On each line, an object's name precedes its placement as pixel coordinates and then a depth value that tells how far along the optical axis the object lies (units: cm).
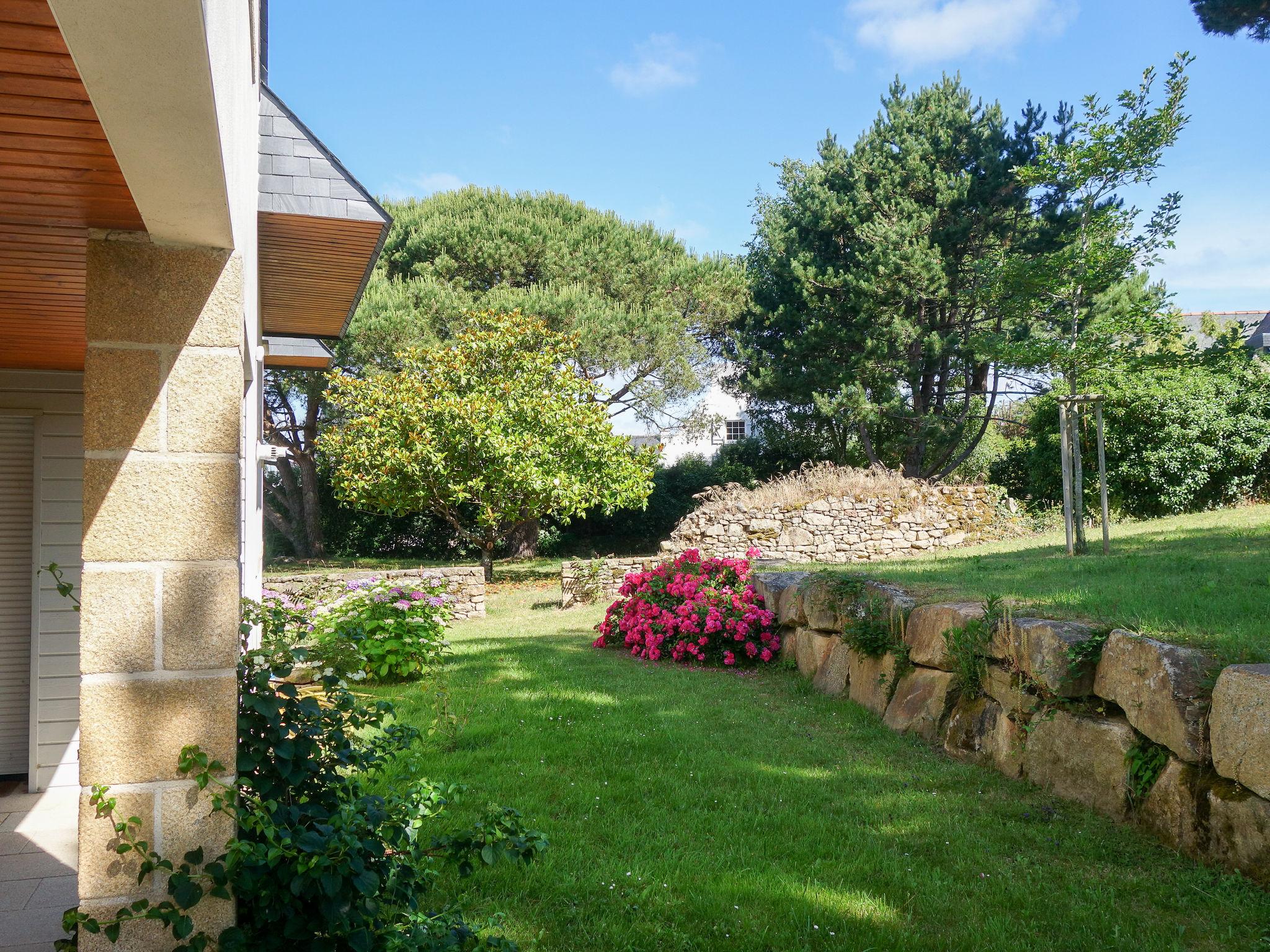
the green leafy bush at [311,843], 208
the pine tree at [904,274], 2033
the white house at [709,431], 2503
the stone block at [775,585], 824
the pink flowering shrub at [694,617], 817
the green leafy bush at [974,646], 472
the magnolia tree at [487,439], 1527
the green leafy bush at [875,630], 584
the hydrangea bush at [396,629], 732
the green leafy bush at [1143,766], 348
